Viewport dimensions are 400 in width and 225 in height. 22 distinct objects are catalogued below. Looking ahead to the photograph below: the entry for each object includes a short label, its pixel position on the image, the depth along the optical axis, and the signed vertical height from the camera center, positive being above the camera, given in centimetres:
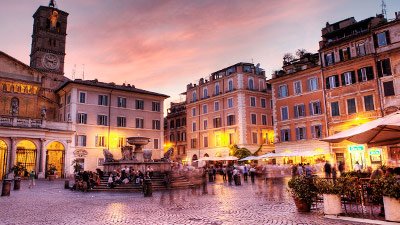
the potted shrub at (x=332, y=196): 916 -103
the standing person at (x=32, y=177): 2399 -76
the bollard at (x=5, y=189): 1791 -118
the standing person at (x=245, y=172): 2963 -97
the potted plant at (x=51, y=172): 3326 -61
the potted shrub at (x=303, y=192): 1000 -97
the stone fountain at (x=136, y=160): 2445 +28
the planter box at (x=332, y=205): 916 -127
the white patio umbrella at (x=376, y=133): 882 +75
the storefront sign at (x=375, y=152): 3201 +61
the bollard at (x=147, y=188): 1697 -125
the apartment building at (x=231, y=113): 4812 +752
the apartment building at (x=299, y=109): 3778 +612
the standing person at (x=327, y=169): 2402 -70
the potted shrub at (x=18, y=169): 3077 -21
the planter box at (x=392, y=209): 800 -124
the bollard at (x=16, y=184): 2223 -115
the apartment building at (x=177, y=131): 6156 +629
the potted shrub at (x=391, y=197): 796 -95
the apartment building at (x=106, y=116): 4103 +642
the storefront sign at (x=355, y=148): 3316 +109
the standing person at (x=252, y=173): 2720 -97
